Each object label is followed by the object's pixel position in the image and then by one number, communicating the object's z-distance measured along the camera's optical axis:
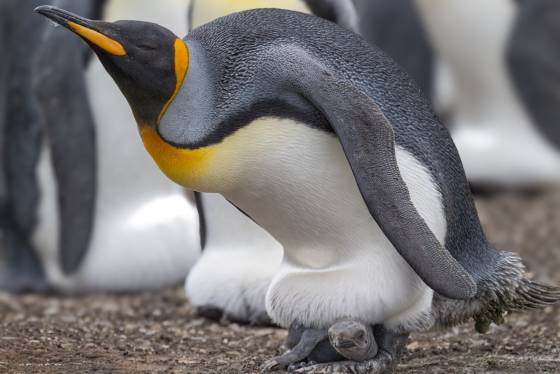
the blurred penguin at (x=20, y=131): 10.37
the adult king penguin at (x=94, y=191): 9.98
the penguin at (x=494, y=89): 14.85
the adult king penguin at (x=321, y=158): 5.90
